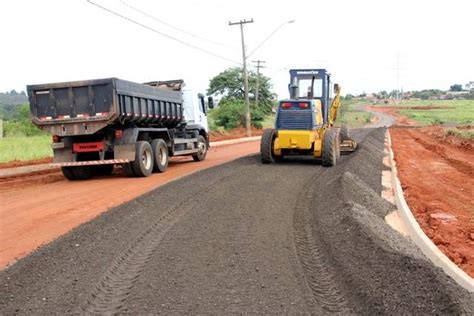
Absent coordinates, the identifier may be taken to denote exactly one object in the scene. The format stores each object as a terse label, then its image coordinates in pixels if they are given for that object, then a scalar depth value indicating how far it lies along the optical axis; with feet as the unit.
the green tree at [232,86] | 180.24
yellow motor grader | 50.24
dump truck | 42.52
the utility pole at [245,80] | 124.48
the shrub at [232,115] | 159.63
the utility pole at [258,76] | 178.84
